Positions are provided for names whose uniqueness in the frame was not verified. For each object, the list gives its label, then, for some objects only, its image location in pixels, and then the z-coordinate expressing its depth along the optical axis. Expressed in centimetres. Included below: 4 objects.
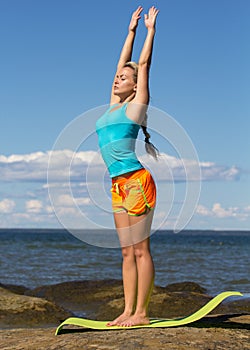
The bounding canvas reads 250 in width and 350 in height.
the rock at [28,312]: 993
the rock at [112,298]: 1091
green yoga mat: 597
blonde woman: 580
